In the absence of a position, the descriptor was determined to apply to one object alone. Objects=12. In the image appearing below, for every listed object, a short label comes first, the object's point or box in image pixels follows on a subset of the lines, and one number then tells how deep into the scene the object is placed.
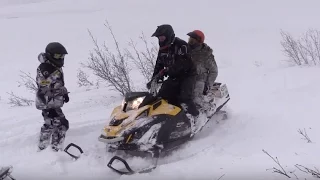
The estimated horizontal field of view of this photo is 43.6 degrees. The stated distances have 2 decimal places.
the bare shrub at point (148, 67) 9.41
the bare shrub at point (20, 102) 9.18
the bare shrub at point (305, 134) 4.69
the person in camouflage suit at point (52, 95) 5.03
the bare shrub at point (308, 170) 3.64
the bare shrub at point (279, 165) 3.82
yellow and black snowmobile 4.55
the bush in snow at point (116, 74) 8.70
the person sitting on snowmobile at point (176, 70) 5.26
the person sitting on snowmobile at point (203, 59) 5.89
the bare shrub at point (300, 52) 11.07
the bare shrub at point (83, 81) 10.98
